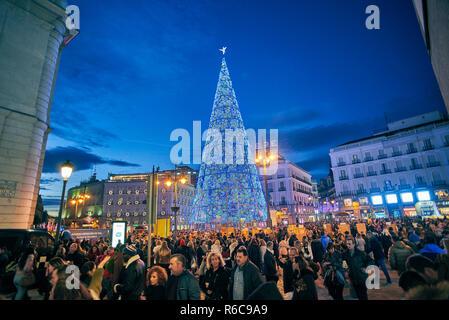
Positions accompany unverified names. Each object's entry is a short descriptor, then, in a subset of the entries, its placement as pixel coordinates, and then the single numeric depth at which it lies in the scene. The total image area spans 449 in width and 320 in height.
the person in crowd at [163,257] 6.63
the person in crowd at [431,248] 5.04
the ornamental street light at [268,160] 17.52
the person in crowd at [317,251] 9.38
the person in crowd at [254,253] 9.09
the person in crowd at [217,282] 4.30
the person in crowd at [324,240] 10.70
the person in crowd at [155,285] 3.71
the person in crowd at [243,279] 3.97
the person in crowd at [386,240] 10.83
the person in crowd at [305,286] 3.61
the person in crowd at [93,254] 8.18
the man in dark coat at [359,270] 5.30
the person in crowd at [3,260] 6.23
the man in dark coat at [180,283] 3.51
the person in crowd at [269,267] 6.12
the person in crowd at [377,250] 7.83
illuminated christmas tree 21.12
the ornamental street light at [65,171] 8.23
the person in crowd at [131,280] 4.57
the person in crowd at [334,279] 4.69
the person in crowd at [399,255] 6.02
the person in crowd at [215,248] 8.29
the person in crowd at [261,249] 8.03
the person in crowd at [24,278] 4.54
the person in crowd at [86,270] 5.06
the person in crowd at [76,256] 7.03
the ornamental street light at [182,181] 13.33
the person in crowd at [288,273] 5.18
